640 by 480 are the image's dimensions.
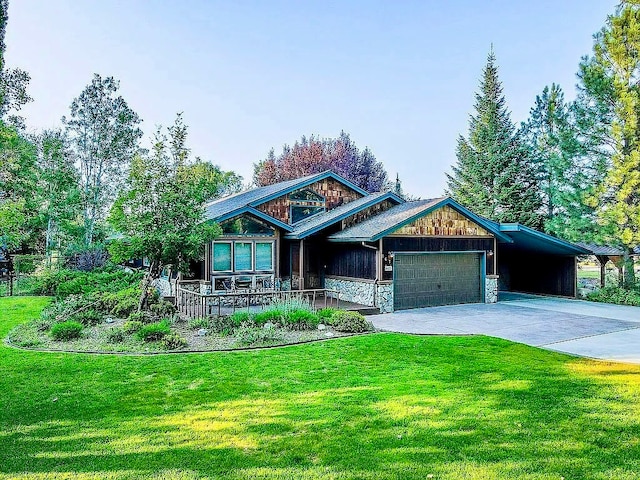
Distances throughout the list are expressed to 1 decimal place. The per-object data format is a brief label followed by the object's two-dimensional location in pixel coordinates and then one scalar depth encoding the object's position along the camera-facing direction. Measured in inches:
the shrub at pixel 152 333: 375.9
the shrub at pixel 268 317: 437.8
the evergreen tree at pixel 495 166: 1021.8
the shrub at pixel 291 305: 470.3
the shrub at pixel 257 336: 376.2
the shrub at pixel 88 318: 456.4
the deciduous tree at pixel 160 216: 461.7
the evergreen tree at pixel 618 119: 676.7
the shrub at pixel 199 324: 426.0
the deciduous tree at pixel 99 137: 1035.3
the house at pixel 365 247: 595.2
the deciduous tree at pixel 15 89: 537.3
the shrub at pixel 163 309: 478.0
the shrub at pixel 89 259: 871.7
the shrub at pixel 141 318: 443.5
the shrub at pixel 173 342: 356.0
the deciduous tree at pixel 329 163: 1430.9
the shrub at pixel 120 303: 496.7
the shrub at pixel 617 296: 665.6
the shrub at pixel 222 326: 410.0
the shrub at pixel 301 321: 437.7
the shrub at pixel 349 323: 434.6
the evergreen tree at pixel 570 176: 732.0
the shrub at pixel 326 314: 470.0
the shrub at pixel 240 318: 426.3
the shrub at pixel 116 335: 377.7
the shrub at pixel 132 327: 402.9
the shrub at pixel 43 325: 426.6
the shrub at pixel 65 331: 380.8
